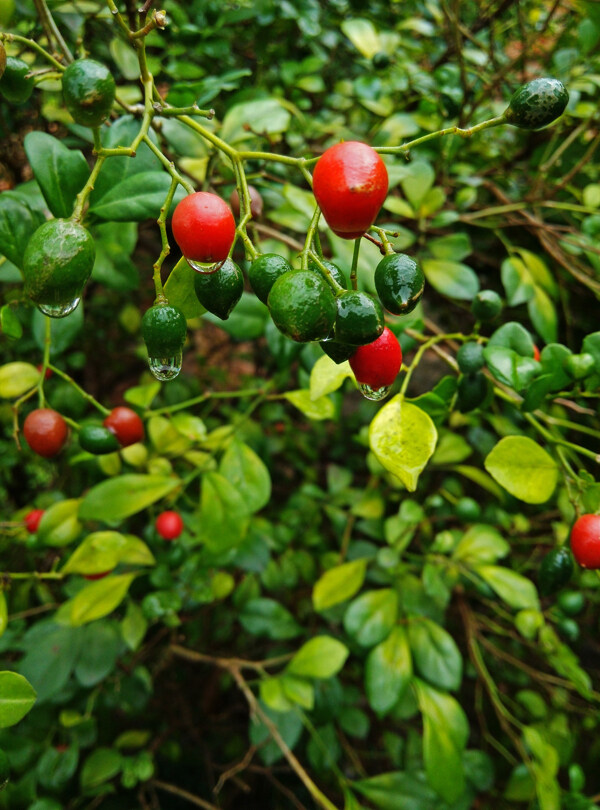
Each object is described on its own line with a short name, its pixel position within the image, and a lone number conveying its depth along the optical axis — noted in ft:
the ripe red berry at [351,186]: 0.23
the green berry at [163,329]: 0.26
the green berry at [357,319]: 0.24
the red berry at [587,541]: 0.32
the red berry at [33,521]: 0.51
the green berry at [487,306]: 0.42
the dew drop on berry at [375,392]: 0.29
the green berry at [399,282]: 0.25
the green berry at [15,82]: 0.33
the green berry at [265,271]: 0.26
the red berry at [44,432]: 0.41
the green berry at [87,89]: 0.23
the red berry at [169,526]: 0.52
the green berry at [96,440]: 0.40
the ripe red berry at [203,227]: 0.25
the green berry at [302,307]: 0.22
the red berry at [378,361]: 0.28
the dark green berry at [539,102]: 0.25
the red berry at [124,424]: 0.43
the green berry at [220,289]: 0.27
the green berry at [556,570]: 0.37
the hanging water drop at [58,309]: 0.24
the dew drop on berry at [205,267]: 0.26
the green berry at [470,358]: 0.38
